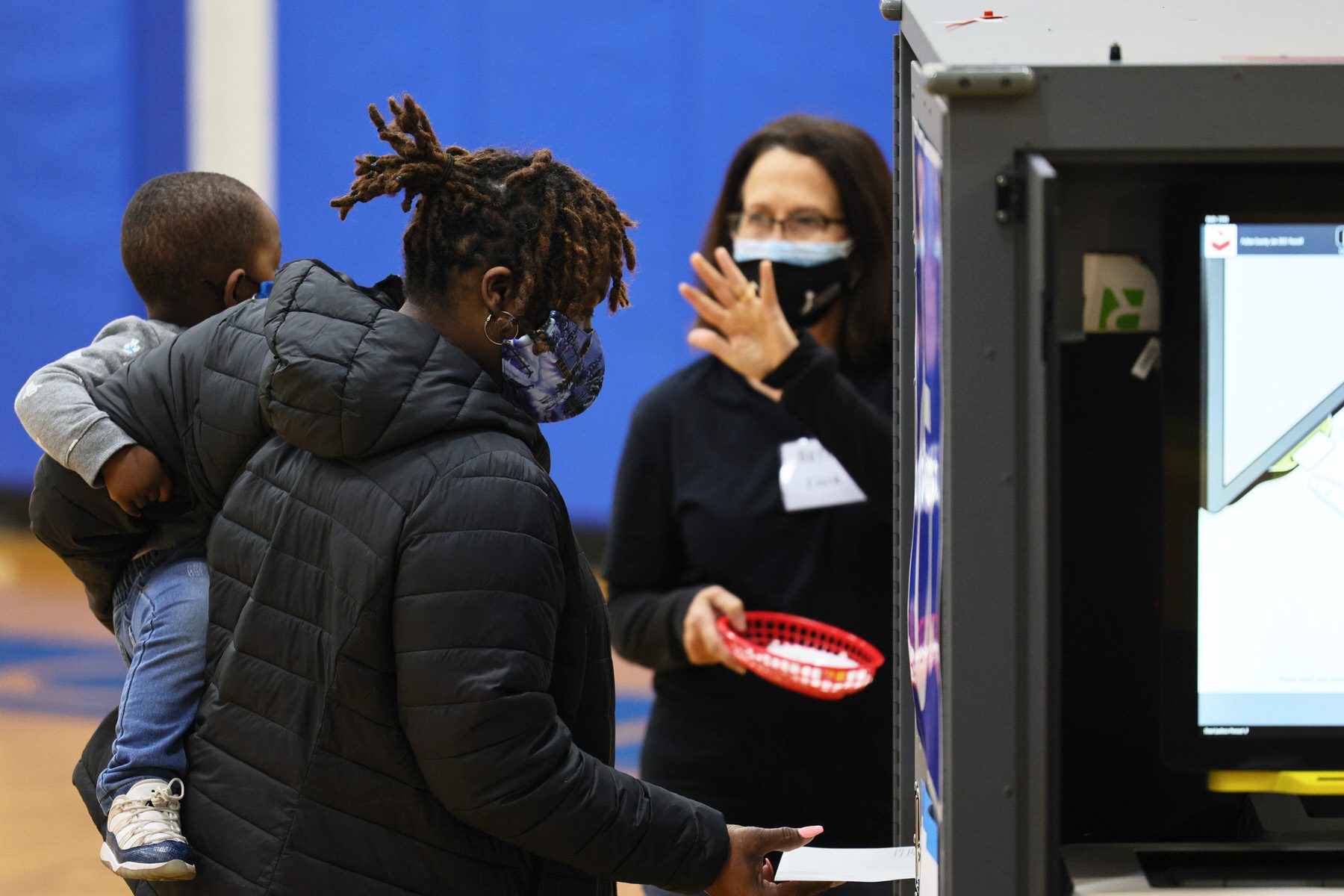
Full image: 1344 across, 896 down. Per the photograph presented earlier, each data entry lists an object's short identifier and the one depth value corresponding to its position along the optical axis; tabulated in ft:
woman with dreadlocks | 21.26
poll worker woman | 23.64
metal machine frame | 20.82
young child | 21.72
